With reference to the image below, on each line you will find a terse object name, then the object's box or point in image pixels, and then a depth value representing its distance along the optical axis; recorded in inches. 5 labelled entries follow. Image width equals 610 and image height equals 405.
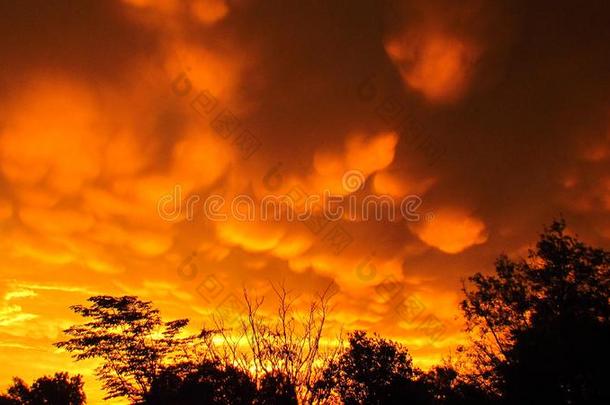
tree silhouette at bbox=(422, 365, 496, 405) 1082.1
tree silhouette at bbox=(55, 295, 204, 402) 1263.5
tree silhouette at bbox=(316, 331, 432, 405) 1526.8
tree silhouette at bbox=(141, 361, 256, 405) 1156.6
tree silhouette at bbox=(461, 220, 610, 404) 777.6
